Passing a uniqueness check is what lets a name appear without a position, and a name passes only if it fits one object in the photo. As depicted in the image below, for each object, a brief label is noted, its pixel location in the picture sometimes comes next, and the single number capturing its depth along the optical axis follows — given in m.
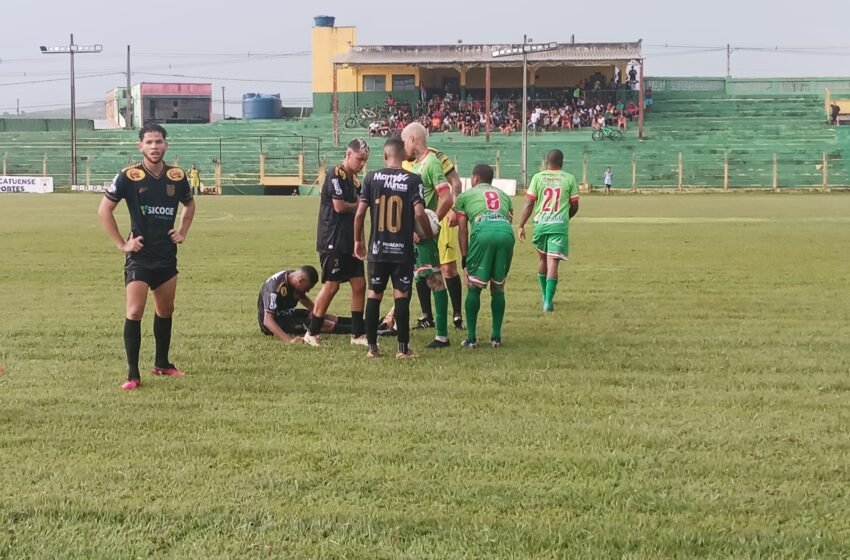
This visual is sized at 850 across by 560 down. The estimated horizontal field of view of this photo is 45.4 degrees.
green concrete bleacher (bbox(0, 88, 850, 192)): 57.06
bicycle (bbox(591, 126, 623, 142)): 61.78
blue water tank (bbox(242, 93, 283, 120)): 83.44
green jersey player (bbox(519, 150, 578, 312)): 11.05
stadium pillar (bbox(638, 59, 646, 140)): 60.99
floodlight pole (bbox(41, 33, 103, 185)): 58.66
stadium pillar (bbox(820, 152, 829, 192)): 54.00
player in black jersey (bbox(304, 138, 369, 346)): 8.55
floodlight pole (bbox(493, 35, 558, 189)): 50.68
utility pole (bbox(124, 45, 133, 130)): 85.25
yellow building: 66.44
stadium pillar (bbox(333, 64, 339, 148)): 62.92
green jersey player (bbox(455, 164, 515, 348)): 8.76
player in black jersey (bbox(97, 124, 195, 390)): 7.03
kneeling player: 9.07
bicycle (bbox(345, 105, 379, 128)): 68.25
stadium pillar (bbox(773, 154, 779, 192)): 54.86
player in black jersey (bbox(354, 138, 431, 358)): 8.06
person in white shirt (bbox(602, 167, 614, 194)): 52.84
